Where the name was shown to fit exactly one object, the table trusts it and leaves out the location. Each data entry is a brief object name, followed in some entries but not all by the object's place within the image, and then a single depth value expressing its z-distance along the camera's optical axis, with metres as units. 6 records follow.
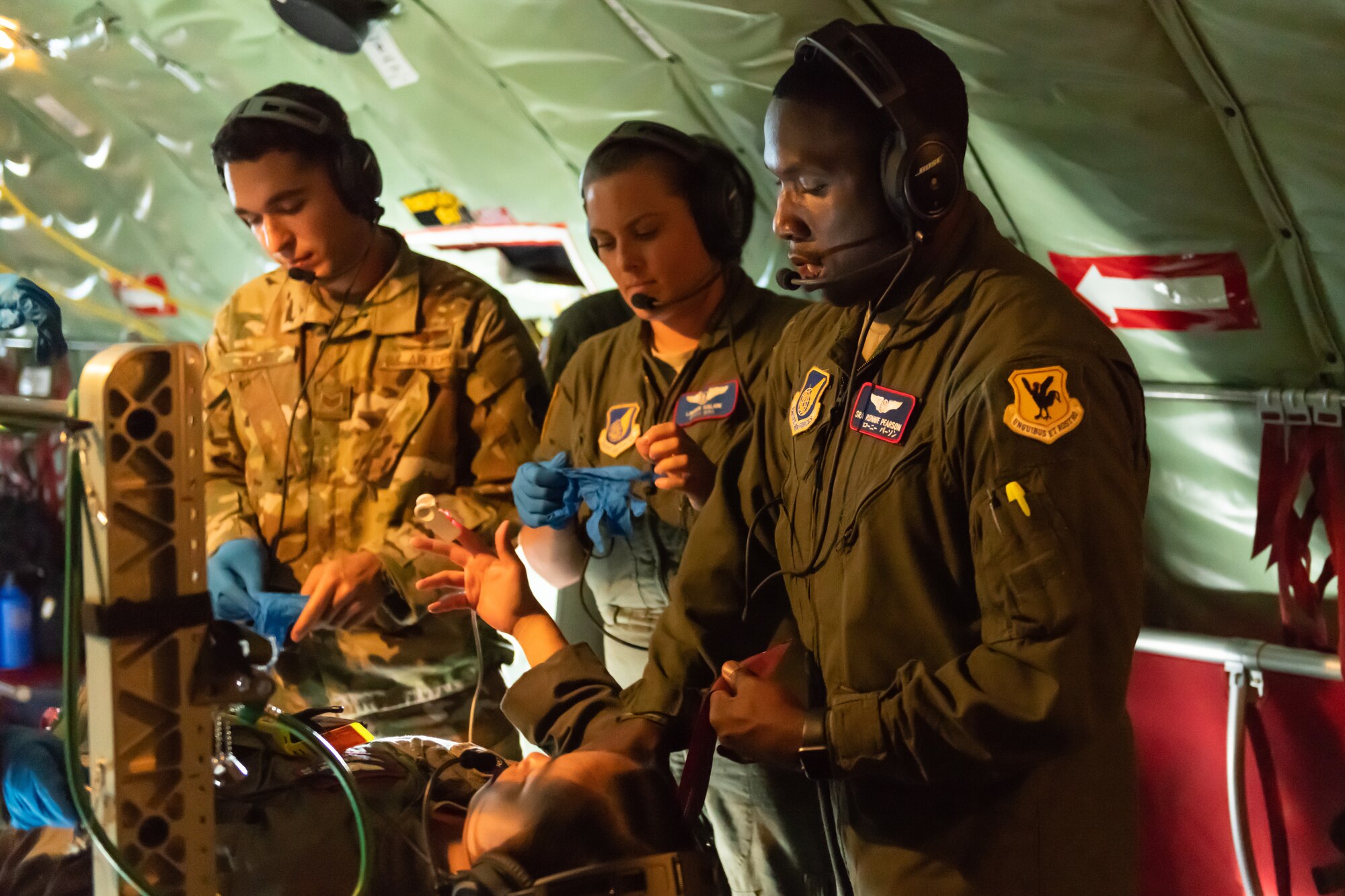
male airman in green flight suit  1.07
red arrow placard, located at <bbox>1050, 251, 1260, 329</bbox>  2.25
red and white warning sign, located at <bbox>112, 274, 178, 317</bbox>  4.52
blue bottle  1.47
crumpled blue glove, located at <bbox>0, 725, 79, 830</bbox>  1.25
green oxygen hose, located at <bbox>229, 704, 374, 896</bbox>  1.07
